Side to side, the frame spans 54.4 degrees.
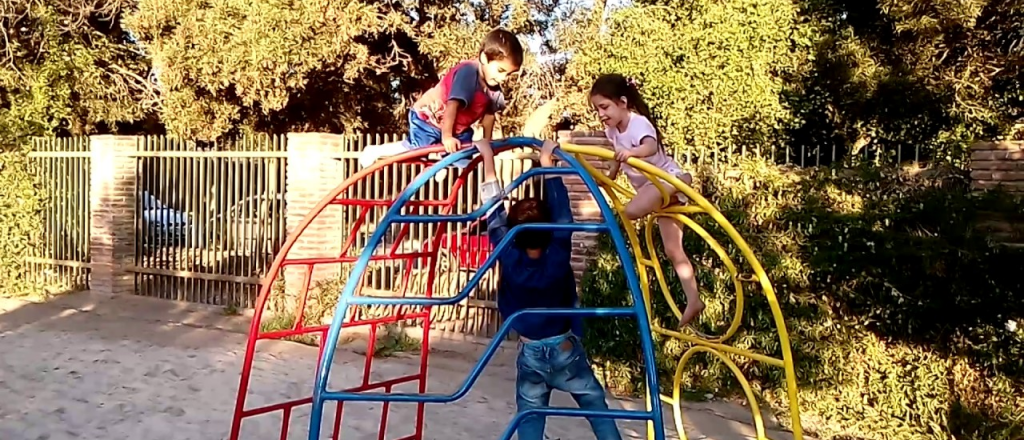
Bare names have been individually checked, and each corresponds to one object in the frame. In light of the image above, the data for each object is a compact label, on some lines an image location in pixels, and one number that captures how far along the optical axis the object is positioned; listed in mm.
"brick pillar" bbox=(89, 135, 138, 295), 11430
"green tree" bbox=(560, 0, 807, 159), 8258
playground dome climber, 3113
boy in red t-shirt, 3908
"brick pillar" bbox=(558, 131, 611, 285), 7527
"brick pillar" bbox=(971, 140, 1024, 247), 5527
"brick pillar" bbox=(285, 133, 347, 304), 9750
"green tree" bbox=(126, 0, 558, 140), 10898
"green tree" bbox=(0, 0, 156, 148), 12359
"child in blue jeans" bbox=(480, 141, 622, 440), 3682
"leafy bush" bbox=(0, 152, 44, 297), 12195
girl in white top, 3949
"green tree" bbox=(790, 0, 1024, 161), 8117
